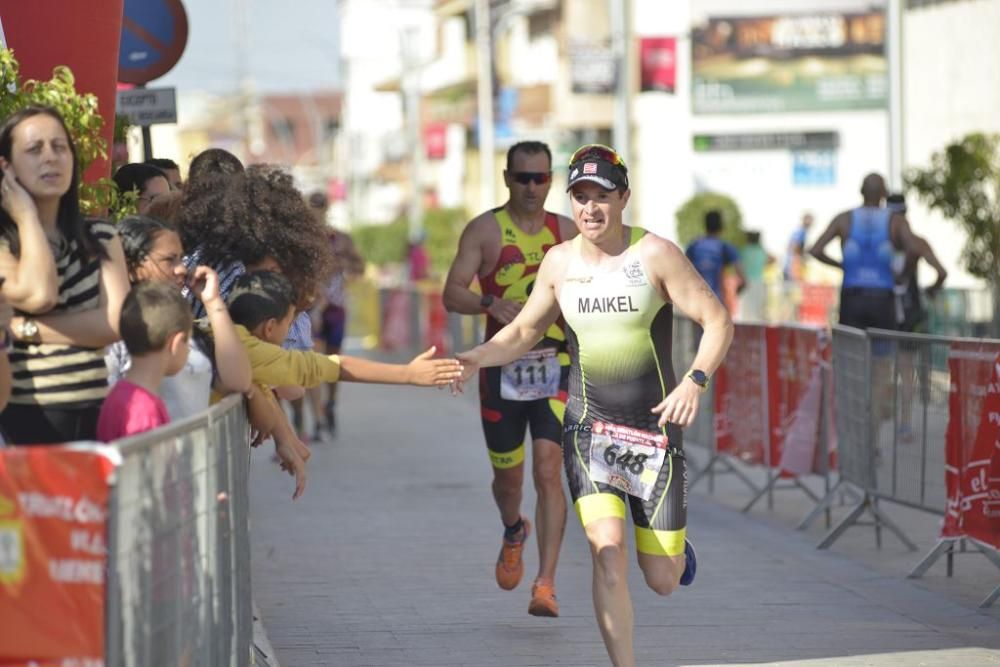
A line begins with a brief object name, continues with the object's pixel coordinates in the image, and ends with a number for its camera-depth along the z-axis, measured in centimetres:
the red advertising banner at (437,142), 7812
